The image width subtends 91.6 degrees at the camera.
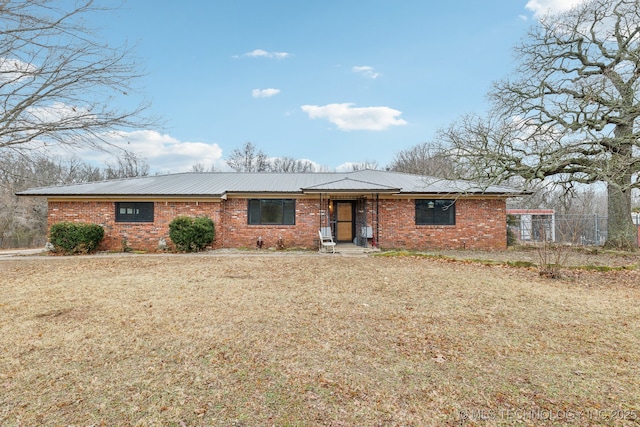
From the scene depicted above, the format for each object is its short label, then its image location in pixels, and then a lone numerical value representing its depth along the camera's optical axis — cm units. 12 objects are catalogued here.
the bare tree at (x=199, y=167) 4414
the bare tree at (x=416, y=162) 3397
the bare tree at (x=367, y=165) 4312
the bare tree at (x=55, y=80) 445
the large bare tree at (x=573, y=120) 966
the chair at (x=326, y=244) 1252
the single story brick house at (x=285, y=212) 1355
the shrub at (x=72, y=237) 1243
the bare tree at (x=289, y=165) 4225
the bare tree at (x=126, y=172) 3623
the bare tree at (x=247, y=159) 3953
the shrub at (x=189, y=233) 1251
